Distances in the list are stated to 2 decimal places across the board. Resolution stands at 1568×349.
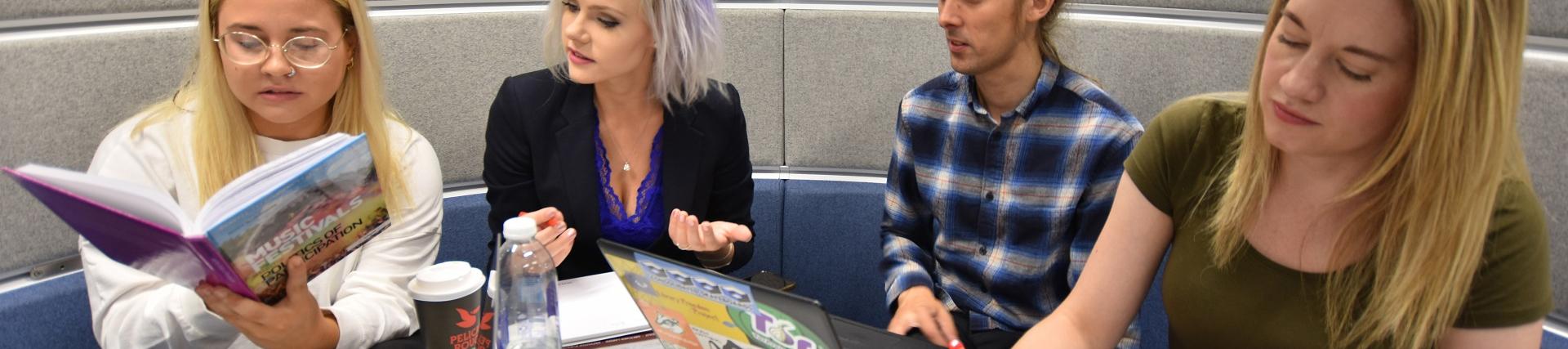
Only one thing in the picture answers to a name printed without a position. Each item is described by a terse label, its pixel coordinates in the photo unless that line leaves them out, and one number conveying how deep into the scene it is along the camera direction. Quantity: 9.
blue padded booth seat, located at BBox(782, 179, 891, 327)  2.58
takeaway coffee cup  1.21
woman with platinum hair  2.01
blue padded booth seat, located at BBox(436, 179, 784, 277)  2.44
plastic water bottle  1.24
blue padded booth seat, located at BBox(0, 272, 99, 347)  1.82
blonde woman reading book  1.49
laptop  0.99
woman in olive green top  1.08
